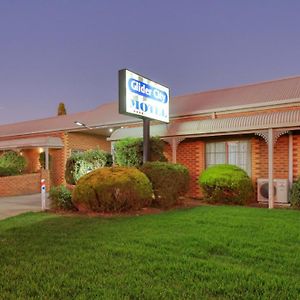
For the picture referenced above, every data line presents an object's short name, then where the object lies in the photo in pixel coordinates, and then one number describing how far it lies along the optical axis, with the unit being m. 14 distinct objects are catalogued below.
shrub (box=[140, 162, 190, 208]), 10.88
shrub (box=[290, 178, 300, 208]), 10.97
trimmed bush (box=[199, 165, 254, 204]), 11.94
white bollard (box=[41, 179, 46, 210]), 11.08
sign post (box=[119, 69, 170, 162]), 11.51
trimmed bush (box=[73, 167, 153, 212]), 9.73
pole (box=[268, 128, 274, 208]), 11.51
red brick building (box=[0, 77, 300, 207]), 12.02
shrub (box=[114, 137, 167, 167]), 13.81
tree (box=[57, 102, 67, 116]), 34.76
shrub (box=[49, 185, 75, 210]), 10.73
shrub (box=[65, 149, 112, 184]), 15.39
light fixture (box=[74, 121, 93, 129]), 19.06
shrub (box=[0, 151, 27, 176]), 19.22
